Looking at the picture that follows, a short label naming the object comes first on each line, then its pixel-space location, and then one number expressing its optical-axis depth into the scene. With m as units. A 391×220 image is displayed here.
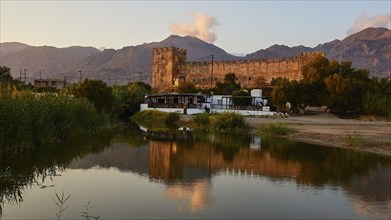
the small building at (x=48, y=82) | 74.26
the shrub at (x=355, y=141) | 20.08
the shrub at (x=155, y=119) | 35.74
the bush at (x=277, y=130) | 25.61
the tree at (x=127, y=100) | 41.79
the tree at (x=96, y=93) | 32.84
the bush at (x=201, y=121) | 31.20
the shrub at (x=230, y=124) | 28.77
